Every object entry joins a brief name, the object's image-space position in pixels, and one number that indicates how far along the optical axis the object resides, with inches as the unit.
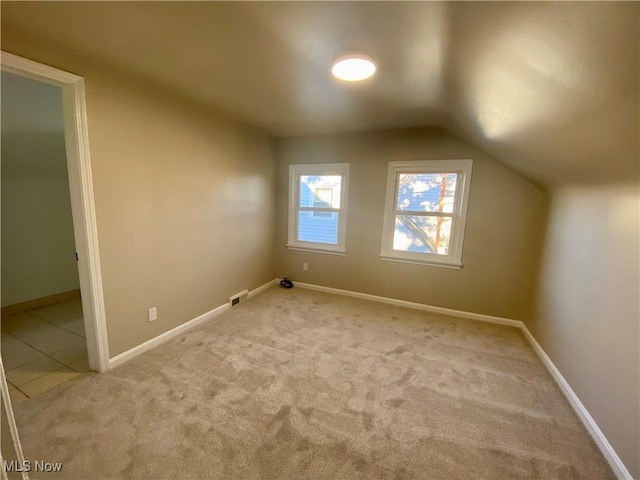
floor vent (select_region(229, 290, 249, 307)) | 134.2
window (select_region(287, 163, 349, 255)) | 151.0
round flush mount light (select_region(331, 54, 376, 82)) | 61.0
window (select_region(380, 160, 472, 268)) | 127.3
